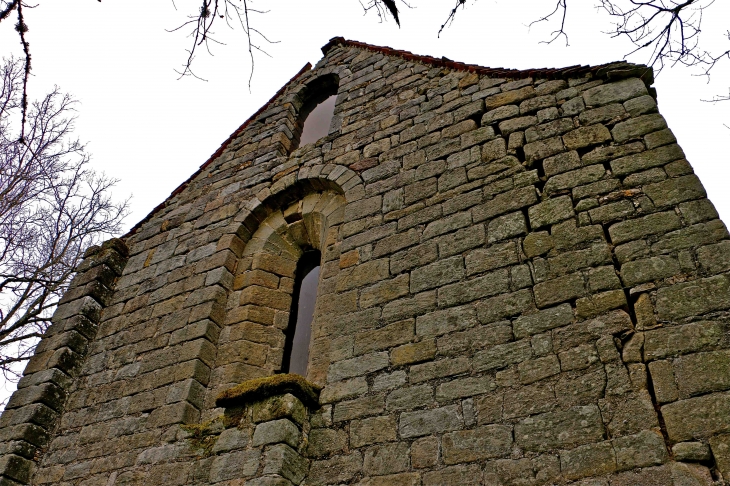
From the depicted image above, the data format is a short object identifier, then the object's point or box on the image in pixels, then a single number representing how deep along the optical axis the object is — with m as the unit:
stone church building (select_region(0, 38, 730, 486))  2.93
